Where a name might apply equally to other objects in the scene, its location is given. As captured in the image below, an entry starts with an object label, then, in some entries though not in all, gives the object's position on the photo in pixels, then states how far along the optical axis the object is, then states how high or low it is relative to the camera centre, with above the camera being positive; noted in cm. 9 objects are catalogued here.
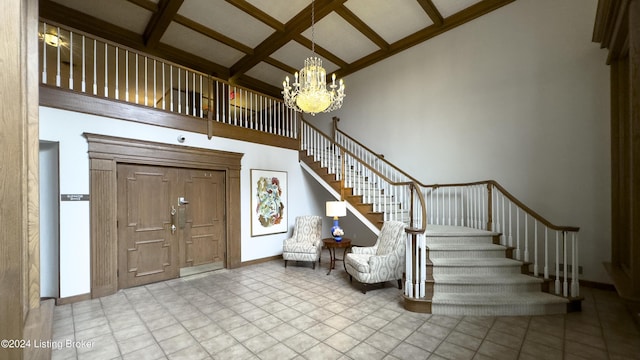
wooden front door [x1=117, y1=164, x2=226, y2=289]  423 -71
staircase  327 -102
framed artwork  579 -49
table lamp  497 -59
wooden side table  491 -121
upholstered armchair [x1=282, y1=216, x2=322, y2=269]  532 -133
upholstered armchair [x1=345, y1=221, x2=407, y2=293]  392 -128
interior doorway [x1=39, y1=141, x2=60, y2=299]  364 -50
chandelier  388 +138
